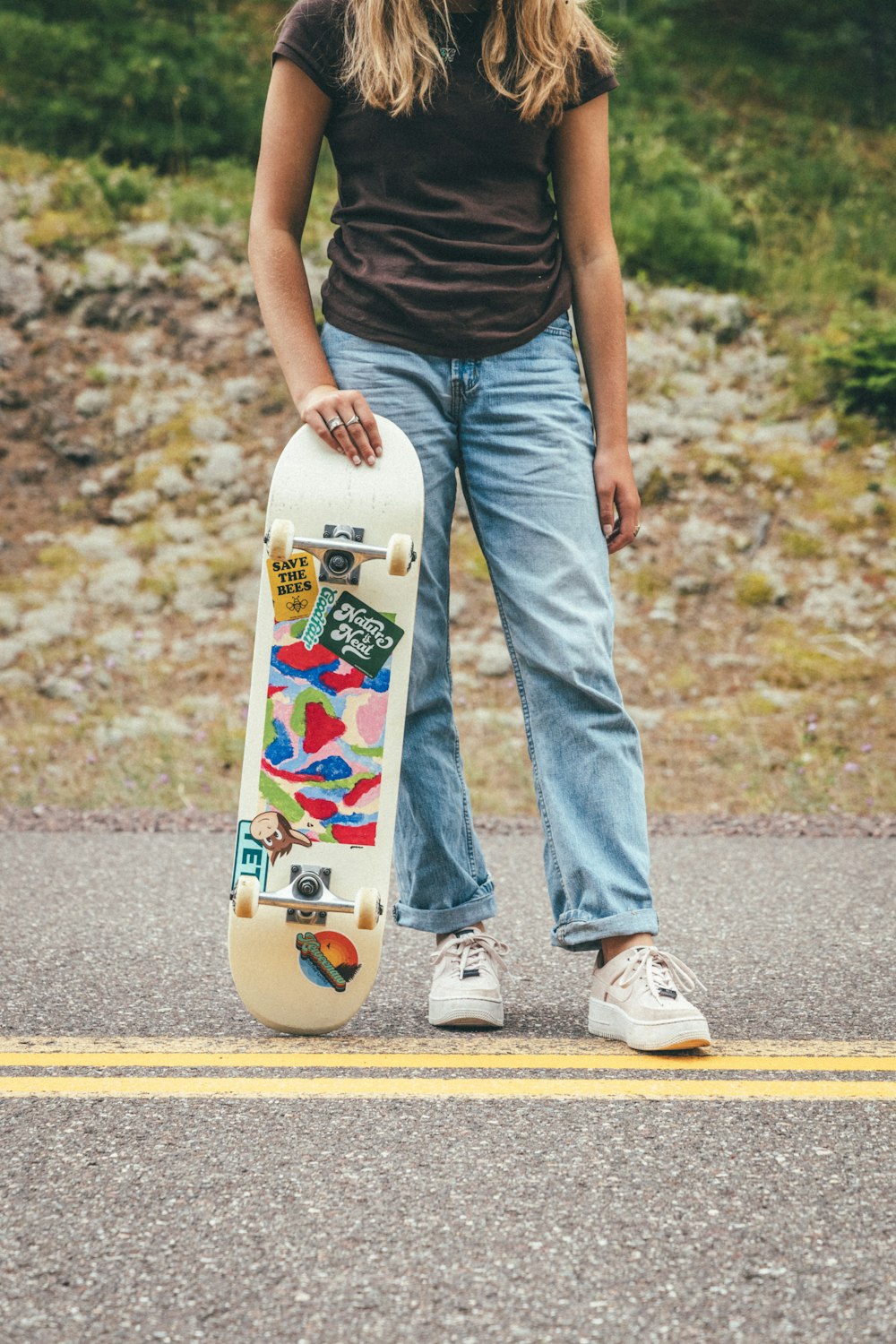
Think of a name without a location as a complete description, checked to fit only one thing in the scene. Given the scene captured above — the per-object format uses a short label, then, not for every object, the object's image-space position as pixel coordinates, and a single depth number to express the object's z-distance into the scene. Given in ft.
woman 6.98
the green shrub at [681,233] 28.02
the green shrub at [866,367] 25.50
